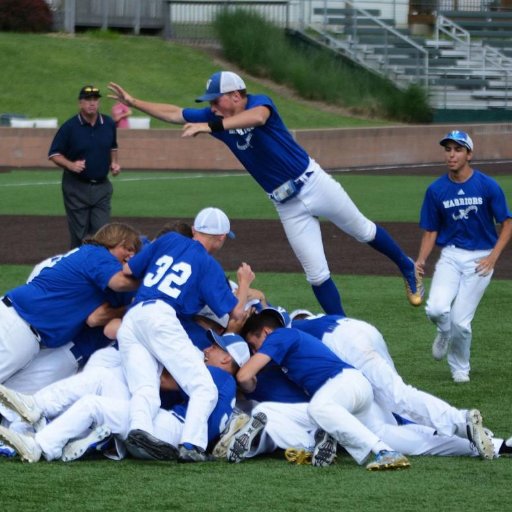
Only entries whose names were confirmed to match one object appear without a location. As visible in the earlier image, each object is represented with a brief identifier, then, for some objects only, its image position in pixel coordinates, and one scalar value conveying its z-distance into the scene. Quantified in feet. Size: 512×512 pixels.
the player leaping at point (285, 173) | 64.44
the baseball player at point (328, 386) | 47.57
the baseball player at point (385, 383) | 49.26
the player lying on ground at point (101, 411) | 48.14
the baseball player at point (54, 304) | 53.98
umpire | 95.40
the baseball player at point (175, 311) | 49.55
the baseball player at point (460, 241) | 66.39
